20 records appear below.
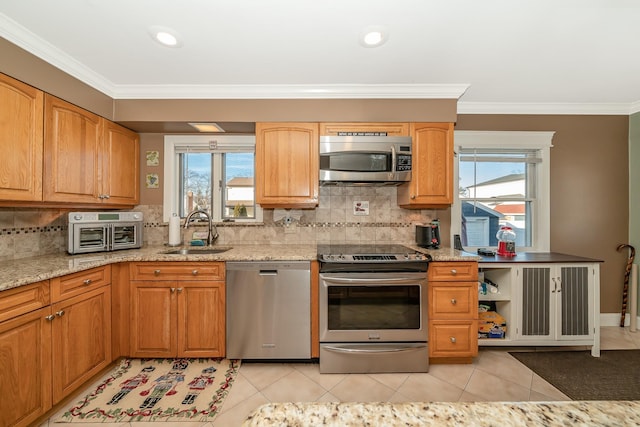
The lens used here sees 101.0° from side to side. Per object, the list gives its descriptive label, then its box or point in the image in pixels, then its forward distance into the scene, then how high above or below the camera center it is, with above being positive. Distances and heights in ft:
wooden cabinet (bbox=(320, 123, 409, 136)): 8.15 +2.65
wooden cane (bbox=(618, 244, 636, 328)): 9.42 -2.45
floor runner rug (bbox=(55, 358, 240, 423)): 5.56 -4.25
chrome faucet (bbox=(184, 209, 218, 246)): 8.79 -0.68
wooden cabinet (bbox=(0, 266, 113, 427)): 4.69 -2.68
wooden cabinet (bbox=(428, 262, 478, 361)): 7.20 -2.70
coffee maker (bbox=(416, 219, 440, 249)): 8.64 -0.73
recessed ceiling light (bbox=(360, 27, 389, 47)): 5.53 +3.83
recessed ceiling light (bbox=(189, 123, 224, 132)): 8.44 +2.81
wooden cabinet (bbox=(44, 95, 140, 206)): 6.42 +1.48
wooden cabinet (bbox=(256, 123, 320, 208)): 8.18 +1.62
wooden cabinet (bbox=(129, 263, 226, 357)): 7.18 -2.74
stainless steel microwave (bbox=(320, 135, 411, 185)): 7.93 +1.63
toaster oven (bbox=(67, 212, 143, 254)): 7.13 -0.59
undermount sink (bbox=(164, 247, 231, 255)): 8.04 -1.26
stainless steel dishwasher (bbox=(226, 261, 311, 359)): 7.14 -2.82
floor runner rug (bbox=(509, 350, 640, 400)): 6.30 -4.18
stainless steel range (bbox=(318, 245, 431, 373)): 6.97 -2.71
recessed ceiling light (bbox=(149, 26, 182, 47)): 5.59 +3.84
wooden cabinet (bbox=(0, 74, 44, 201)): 5.52 +1.55
